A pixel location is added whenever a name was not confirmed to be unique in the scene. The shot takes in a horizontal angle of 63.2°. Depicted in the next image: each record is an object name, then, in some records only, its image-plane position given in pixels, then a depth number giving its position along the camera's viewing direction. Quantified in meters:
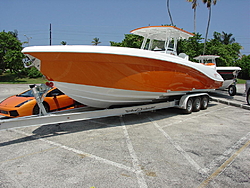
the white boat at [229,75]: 12.25
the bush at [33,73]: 30.25
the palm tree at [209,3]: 28.14
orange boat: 4.68
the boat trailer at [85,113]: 4.36
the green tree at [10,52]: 26.67
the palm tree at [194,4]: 30.75
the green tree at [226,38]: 47.41
